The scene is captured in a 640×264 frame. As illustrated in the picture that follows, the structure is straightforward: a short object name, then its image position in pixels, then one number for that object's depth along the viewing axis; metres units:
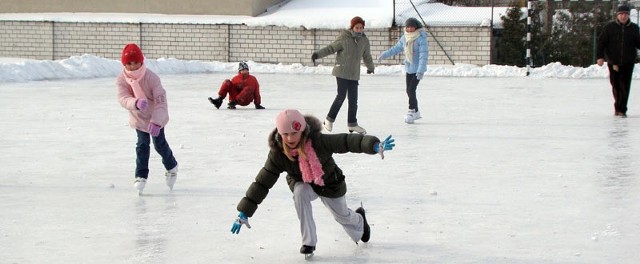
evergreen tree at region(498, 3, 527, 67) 28.56
